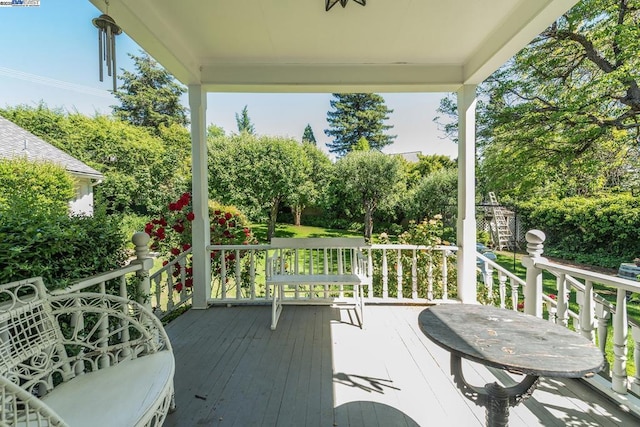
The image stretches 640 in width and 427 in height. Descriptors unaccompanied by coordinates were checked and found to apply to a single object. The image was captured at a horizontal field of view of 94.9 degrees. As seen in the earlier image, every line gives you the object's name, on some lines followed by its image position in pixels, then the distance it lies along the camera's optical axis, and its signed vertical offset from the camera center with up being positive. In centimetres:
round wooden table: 103 -55
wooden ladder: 877 -66
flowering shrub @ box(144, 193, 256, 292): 349 -34
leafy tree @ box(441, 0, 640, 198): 457 +186
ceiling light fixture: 208 +147
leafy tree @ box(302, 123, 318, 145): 1805 +470
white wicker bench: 100 -66
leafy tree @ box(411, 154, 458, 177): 1146 +180
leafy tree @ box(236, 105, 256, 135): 1962 +592
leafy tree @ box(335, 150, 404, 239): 810 +82
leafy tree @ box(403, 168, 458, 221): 849 +36
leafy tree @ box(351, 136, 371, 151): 1387 +302
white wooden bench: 280 -68
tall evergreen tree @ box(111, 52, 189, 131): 1438 +557
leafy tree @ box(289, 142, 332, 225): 793 +73
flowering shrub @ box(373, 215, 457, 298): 354 -68
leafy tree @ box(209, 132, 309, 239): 720 +85
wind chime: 175 +101
